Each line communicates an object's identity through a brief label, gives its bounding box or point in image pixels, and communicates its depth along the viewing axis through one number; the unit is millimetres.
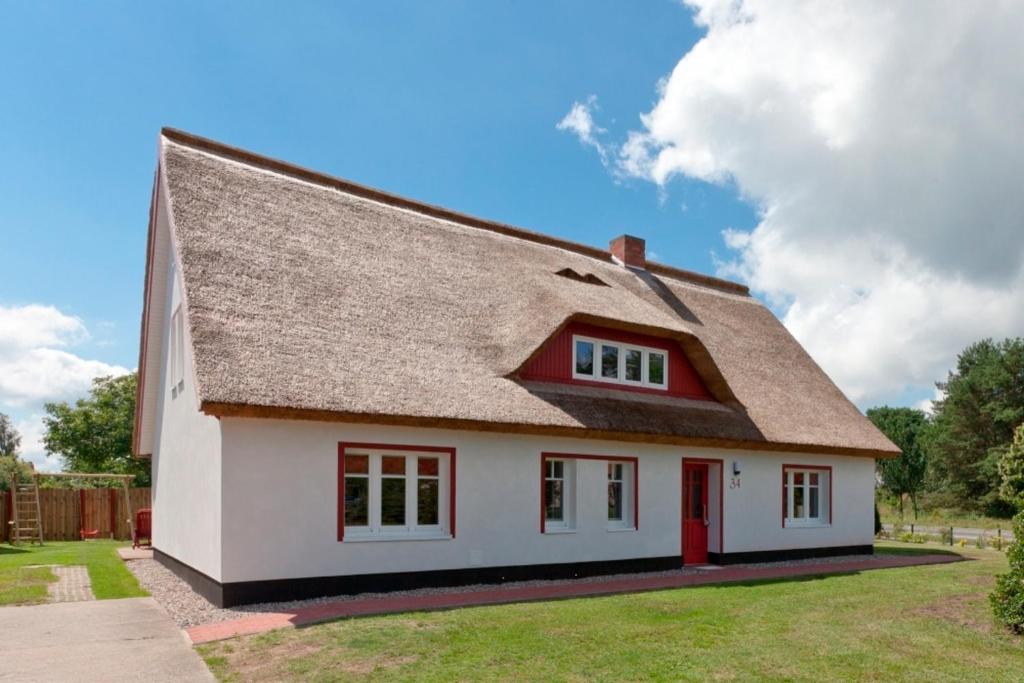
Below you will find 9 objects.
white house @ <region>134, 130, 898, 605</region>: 11828
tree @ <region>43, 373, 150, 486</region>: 45500
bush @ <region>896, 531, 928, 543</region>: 26438
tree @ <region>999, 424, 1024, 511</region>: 10781
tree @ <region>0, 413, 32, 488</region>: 93850
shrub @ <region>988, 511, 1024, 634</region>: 10023
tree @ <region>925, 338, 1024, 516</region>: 50875
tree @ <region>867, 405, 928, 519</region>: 65438
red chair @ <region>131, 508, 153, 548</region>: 21089
